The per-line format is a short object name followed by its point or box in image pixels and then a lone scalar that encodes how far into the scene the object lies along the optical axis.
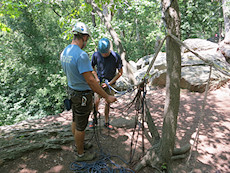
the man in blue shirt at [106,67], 3.16
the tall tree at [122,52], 4.18
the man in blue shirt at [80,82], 1.99
